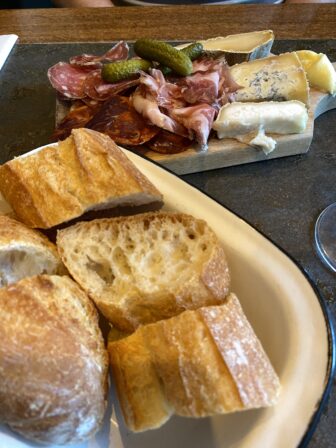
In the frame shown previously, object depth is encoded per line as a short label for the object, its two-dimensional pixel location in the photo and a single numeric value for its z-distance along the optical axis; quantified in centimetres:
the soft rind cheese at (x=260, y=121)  31
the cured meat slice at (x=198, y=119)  30
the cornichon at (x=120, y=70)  33
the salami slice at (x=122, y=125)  30
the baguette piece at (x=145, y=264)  19
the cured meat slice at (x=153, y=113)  30
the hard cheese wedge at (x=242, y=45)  37
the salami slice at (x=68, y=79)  34
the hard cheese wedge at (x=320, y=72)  35
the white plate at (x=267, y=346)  15
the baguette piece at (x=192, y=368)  15
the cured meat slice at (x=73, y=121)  32
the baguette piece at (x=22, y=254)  19
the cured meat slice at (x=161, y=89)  31
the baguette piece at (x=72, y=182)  21
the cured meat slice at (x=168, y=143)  30
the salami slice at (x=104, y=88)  33
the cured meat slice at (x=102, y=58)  37
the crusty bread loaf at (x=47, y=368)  14
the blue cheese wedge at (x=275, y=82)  33
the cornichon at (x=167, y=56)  34
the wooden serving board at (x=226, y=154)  30
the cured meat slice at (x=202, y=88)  32
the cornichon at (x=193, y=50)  35
